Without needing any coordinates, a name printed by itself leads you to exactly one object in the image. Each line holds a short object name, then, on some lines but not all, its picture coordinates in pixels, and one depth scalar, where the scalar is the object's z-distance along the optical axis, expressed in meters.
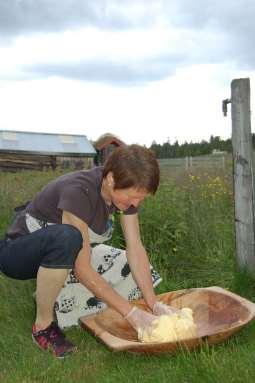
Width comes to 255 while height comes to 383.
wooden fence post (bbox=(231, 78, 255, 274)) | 4.19
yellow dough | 2.98
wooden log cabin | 21.68
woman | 2.97
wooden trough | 2.91
